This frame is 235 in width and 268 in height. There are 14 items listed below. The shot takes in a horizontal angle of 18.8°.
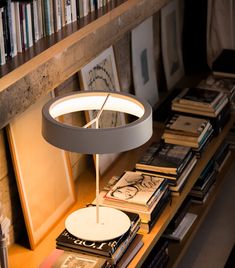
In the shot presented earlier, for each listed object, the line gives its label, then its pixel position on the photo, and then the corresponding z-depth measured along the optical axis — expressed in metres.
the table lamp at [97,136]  2.18
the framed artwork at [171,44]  3.99
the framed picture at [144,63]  3.59
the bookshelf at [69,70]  2.21
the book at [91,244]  2.43
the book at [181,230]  3.33
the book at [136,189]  2.74
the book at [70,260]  2.40
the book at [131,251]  2.51
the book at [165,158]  3.05
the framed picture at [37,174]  2.50
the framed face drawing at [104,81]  3.03
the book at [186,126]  3.38
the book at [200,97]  3.62
